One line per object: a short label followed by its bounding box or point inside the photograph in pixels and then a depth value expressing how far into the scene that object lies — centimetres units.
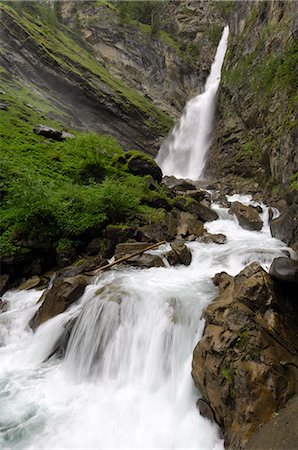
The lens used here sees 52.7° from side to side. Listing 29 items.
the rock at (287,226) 1157
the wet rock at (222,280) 756
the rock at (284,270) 588
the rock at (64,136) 2062
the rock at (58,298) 768
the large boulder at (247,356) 436
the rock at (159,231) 1198
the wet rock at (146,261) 974
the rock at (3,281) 948
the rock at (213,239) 1248
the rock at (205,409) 493
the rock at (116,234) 1144
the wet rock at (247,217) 1499
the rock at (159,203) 1478
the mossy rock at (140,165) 1794
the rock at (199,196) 1836
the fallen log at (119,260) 933
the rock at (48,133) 2019
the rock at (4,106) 2385
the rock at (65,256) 1053
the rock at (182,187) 1977
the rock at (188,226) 1309
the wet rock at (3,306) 868
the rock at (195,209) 1557
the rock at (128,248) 1058
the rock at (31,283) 960
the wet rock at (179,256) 1026
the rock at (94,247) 1120
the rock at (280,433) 376
